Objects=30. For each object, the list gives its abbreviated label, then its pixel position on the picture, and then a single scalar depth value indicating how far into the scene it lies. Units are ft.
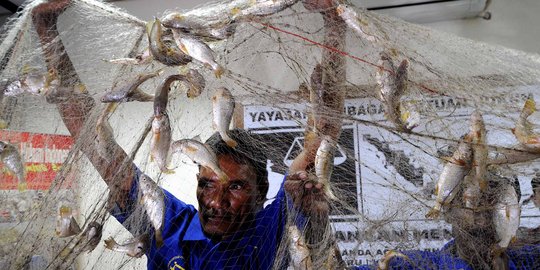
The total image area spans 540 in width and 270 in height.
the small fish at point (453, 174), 5.07
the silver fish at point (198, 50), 5.11
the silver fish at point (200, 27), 5.45
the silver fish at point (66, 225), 5.71
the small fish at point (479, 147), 5.06
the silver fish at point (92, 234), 5.70
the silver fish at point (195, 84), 5.54
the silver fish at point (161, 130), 5.51
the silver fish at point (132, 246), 5.69
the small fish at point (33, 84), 6.09
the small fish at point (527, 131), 5.04
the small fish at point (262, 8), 5.38
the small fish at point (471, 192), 5.32
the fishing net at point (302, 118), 5.43
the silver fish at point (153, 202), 5.75
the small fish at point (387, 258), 5.37
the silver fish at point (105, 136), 5.91
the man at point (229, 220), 6.15
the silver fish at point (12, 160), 6.37
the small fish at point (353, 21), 5.47
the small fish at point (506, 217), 5.12
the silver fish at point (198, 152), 5.49
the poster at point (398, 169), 5.66
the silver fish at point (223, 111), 5.47
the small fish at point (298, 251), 5.52
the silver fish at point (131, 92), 5.65
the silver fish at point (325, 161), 5.50
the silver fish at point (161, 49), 5.33
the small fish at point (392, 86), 5.18
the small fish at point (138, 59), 5.65
